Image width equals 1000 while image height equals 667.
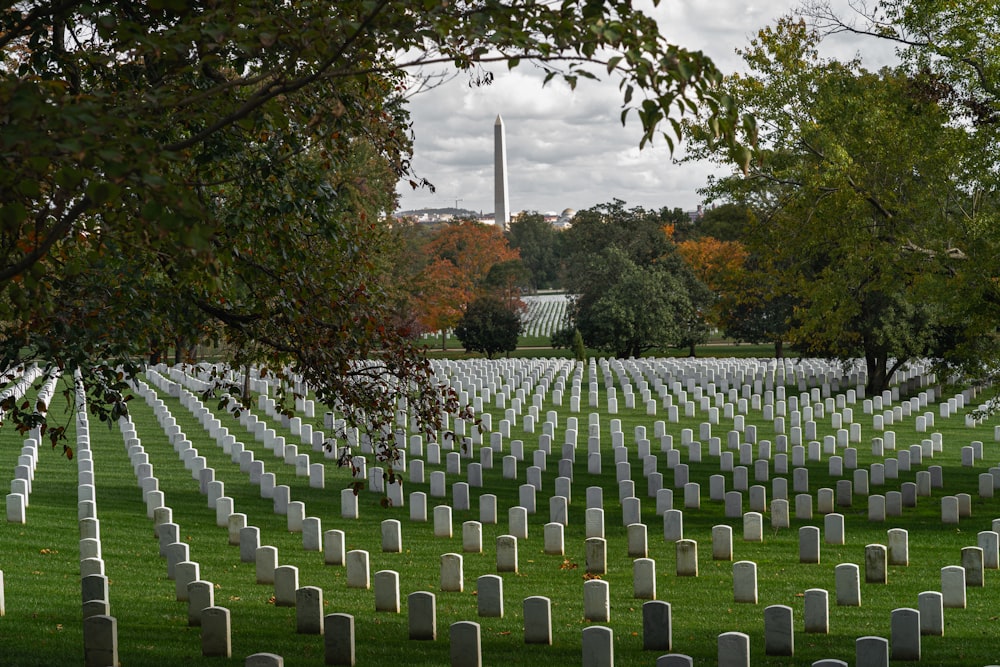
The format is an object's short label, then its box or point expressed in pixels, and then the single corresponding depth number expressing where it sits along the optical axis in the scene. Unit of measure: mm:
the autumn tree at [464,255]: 75062
